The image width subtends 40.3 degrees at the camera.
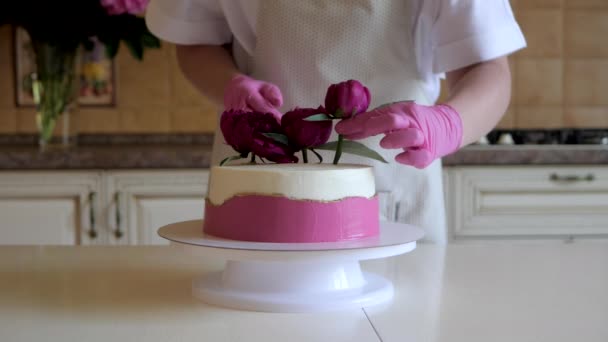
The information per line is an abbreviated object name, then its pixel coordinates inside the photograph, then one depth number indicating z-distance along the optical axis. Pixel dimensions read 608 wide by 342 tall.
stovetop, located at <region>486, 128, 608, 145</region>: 2.35
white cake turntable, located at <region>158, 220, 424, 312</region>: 0.66
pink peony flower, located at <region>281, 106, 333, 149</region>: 0.71
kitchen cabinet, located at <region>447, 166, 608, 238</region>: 1.96
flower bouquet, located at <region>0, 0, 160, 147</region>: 2.07
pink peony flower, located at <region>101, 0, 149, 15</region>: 2.05
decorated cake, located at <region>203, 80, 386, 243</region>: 0.70
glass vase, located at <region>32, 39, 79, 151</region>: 2.13
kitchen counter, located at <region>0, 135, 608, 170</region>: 1.90
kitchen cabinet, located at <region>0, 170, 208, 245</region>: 1.91
